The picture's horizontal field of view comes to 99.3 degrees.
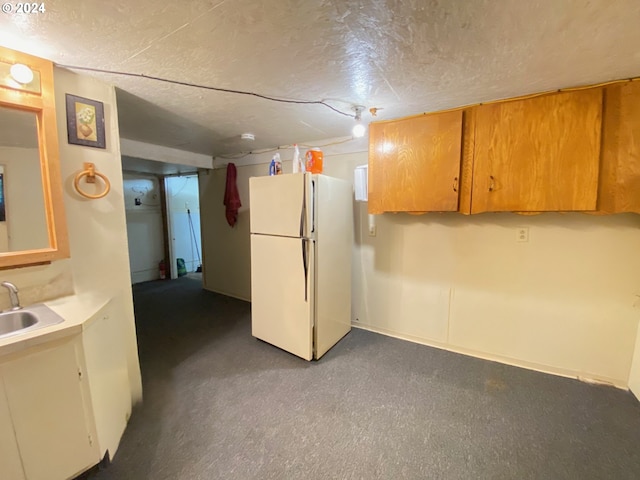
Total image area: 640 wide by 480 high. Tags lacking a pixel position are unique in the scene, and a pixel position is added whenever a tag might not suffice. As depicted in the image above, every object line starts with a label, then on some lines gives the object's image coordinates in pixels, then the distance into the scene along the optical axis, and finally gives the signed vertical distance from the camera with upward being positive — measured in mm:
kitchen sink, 1299 -466
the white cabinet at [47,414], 1078 -817
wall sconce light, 1267 +695
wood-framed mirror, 1325 +253
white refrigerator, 2246 -377
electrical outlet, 2164 -167
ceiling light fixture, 2045 +755
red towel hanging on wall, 3668 +317
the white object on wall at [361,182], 2543 +317
